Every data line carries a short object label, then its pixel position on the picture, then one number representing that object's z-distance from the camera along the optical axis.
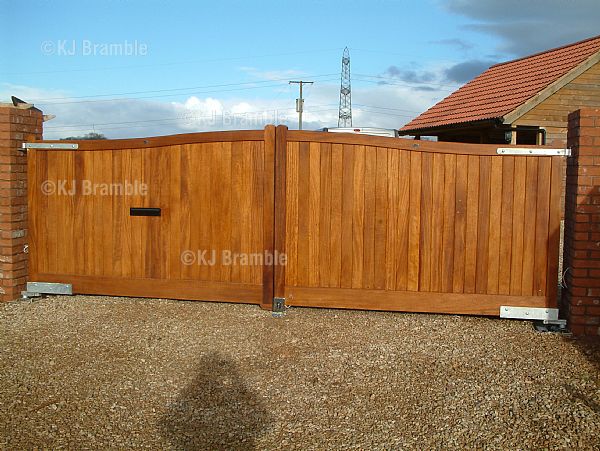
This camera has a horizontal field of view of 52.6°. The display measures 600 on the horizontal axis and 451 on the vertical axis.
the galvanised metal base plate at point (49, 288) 7.50
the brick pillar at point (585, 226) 6.10
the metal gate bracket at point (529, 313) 6.46
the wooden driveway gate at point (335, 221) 6.61
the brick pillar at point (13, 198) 7.38
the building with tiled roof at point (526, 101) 15.83
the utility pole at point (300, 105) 41.88
